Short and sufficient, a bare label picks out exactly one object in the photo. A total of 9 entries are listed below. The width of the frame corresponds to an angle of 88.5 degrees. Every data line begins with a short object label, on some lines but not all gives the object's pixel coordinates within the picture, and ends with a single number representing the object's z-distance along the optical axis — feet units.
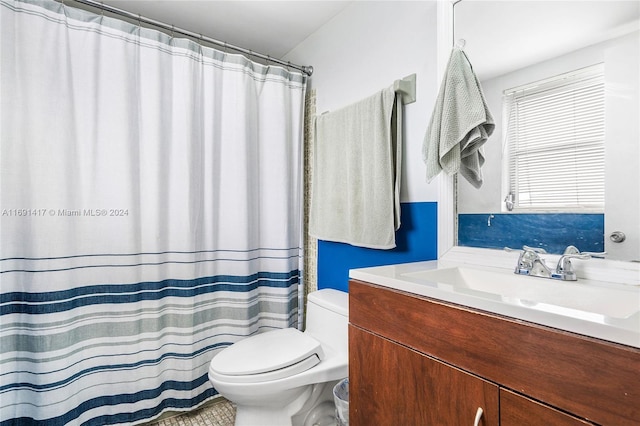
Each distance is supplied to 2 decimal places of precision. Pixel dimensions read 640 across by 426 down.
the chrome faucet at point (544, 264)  3.10
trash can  4.42
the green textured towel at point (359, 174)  4.86
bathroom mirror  3.00
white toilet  4.33
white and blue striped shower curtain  4.59
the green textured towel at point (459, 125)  3.78
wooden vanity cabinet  1.90
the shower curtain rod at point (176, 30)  5.12
